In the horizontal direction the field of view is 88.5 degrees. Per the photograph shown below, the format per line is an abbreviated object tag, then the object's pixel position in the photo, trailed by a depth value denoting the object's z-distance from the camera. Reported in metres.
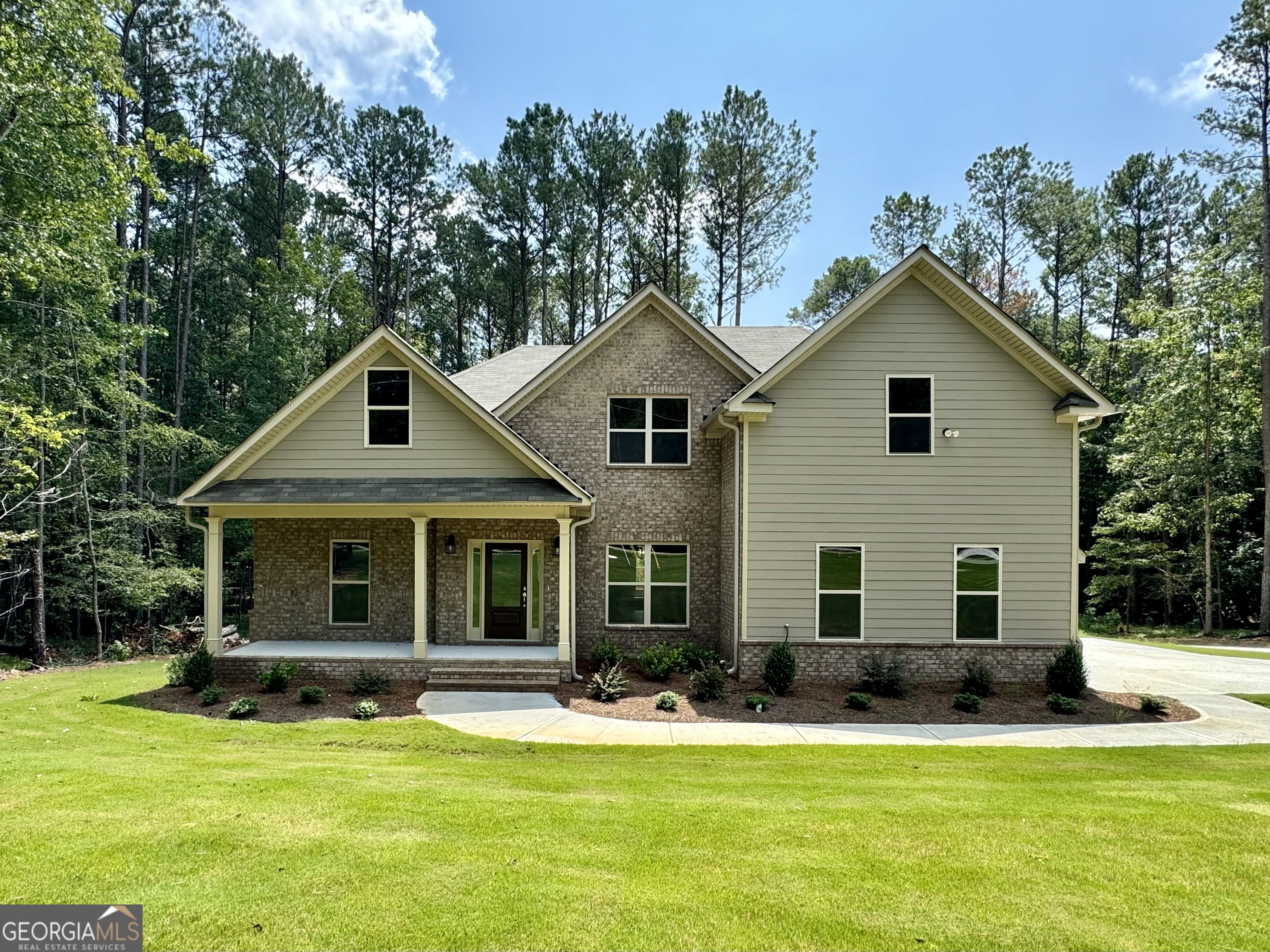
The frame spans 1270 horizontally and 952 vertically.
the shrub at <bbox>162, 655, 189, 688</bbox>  10.82
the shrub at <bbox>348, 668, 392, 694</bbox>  10.44
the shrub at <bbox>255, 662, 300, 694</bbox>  10.65
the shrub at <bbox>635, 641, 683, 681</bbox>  11.70
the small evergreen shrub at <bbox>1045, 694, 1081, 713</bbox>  9.77
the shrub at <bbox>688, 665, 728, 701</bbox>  10.30
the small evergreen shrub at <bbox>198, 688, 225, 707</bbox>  9.91
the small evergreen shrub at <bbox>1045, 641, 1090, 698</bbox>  10.62
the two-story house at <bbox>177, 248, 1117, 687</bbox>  11.35
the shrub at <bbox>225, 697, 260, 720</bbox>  9.31
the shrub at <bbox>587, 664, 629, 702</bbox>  10.47
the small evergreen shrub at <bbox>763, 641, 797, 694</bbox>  10.61
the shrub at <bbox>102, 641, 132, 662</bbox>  16.17
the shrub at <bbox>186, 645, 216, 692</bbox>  10.70
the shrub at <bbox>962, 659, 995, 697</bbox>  10.84
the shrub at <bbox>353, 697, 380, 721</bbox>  9.28
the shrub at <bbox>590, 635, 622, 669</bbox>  12.23
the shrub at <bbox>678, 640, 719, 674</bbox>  12.02
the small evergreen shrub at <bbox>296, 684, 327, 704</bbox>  10.00
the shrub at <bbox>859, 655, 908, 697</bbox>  10.64
